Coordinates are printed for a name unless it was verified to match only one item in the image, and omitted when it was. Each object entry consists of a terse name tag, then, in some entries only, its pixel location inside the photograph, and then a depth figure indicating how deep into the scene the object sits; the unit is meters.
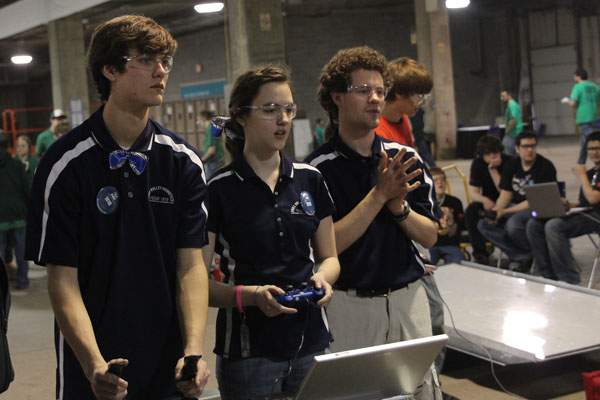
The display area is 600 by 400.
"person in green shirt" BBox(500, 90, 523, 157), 16.47
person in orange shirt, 3.37
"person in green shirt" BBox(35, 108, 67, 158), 11.52
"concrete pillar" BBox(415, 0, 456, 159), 20.69
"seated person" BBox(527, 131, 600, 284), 7.22
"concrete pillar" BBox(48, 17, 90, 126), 18.69
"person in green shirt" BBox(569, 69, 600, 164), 15.30
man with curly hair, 2.96
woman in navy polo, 2.54
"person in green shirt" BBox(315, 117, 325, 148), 21.64
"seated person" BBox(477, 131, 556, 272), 7.76
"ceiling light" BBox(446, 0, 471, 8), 18.17
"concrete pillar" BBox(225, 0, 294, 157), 9.21
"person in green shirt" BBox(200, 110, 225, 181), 11.91
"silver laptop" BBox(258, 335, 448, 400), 2.18
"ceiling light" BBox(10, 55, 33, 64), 23.89
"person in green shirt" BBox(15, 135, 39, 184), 9.79
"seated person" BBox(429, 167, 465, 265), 7.73
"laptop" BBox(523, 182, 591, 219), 7.25
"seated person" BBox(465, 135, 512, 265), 8.34
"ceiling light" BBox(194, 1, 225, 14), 13.77
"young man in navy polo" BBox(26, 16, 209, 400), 2.10
